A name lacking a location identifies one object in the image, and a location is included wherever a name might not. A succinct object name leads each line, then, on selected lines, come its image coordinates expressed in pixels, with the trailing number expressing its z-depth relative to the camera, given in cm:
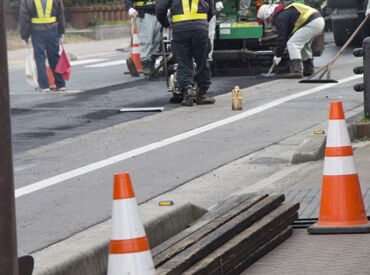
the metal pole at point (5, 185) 652
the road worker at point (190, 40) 2436
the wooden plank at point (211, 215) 977
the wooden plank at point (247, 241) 919
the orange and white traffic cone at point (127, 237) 780
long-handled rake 2751
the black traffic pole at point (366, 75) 1764
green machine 3246
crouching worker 3036
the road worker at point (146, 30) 3306
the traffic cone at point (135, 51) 3463
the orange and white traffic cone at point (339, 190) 1112
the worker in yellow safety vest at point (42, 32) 3145
